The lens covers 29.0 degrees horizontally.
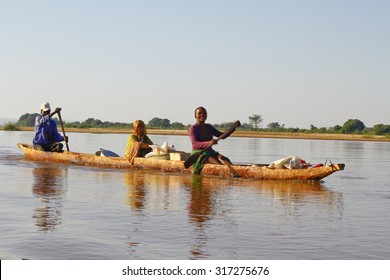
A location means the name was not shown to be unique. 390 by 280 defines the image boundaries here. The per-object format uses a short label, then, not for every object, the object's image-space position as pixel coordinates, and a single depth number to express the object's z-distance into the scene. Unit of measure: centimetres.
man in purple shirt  1419
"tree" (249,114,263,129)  9944
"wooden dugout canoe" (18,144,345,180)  1340
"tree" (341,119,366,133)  7519
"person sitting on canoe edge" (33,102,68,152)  1745
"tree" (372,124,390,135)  7007
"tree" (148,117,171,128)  9481
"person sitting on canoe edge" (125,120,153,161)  1559
